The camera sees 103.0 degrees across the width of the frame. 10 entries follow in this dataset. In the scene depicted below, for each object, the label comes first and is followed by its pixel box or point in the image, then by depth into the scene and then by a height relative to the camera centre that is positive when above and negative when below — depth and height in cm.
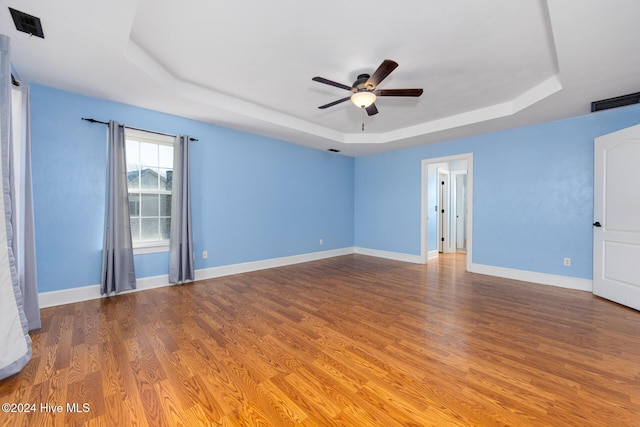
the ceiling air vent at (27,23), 185 +143
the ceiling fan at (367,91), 255 +127
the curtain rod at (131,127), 318 +114
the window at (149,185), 366 +39
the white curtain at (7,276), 177 -47
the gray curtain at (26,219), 234 -7
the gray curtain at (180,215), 382 -6
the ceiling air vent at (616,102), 305 +133
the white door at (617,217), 303 -11
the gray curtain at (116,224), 325 -17
